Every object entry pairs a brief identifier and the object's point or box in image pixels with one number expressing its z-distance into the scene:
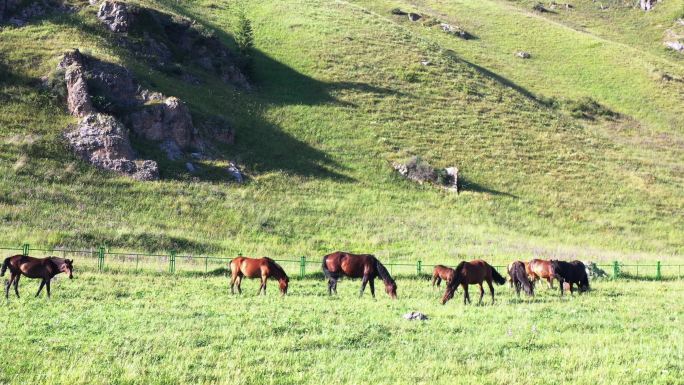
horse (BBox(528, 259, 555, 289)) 24.53
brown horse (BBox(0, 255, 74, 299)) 18.92
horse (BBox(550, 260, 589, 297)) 23.81
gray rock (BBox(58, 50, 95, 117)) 47.41
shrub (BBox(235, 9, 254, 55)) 77.62
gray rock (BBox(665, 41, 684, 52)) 131.75
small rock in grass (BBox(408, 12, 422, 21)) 124.38
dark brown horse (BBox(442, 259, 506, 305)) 19.67
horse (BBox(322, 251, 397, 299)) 21.52
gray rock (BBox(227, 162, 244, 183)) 48.50
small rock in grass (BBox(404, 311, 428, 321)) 16.25
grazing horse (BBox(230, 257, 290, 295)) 21.61
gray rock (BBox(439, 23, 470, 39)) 116.89
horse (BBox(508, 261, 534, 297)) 22.38
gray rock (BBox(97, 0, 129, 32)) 64.88
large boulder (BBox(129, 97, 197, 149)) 49.34
